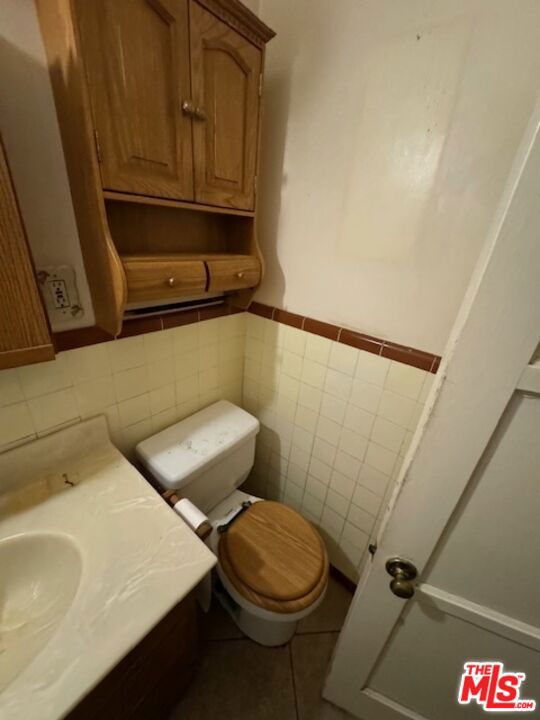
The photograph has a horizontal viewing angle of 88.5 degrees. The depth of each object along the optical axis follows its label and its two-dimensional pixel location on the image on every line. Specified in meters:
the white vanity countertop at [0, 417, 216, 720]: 0.48
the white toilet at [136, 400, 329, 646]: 0.91
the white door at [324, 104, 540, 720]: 0.40
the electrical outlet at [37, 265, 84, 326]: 0.71
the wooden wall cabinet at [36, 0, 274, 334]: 0.55
